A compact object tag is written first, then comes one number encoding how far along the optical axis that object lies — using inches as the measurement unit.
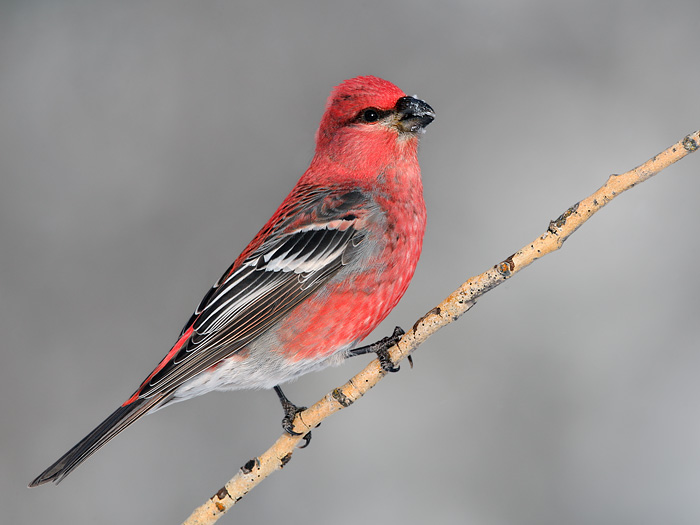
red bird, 200.6
